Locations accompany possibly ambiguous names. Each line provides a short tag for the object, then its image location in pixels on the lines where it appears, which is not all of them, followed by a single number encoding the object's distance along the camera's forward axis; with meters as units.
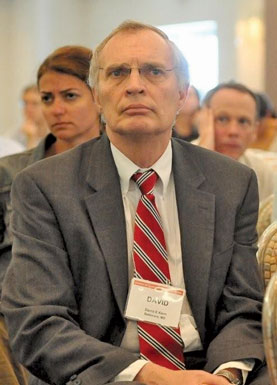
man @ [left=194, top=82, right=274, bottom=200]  7.24
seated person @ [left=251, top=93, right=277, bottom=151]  9.23
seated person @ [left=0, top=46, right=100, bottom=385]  5.23
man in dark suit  3.21
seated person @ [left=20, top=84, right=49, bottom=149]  12.81
